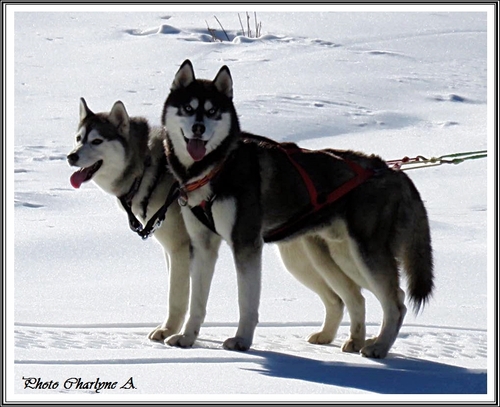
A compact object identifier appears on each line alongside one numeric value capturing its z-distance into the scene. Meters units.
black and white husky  12.19
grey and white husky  12.95
